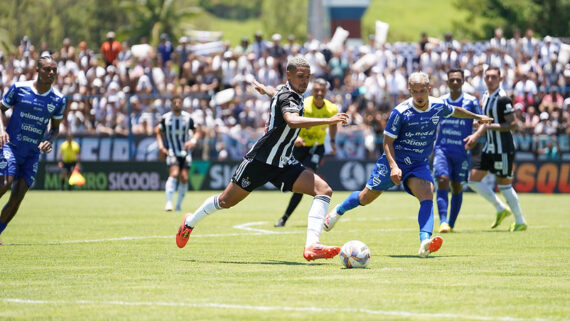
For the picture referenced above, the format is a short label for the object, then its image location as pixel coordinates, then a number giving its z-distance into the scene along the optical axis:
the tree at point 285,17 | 151.50
